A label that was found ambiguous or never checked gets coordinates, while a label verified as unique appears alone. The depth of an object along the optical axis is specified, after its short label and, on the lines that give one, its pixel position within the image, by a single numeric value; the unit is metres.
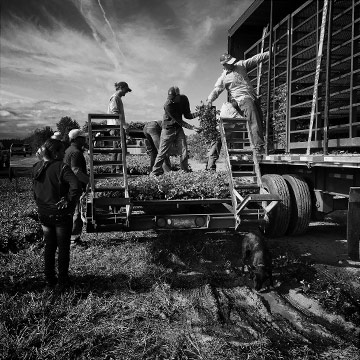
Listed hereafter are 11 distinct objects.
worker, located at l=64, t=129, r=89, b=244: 5.48
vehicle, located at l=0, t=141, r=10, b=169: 21.05
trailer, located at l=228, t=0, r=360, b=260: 4.46
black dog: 3.71
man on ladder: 6.16
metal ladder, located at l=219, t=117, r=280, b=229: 4.05
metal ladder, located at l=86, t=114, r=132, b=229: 3.89
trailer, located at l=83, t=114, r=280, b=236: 3.98
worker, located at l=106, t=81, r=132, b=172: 7.09
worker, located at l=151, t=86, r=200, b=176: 6.01
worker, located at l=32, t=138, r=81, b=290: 3.68
